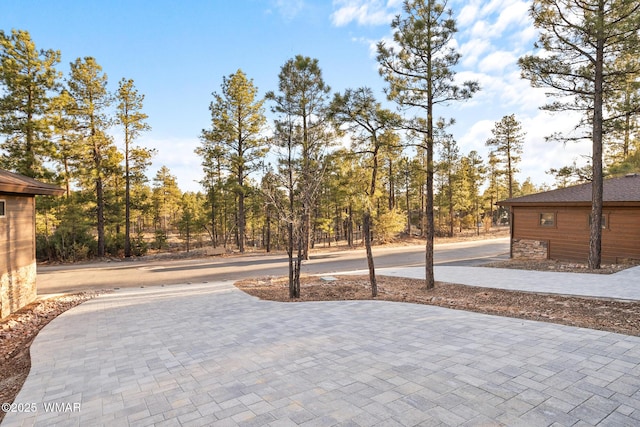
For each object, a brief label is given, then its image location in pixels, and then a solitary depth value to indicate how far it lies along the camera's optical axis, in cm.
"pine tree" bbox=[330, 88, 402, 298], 812
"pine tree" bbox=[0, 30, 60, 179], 1495
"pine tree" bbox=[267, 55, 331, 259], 837
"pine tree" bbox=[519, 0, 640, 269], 959
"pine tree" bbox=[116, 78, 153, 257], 1838
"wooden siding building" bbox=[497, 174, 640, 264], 1200
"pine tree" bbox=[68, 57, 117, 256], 1714
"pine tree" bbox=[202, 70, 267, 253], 1880
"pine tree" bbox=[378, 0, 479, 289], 798
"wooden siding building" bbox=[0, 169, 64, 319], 674
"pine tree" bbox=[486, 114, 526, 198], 3073
